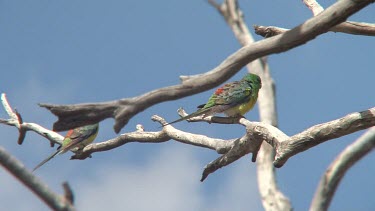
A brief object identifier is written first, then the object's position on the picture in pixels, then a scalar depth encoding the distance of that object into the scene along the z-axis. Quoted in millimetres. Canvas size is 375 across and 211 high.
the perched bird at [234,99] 21078
